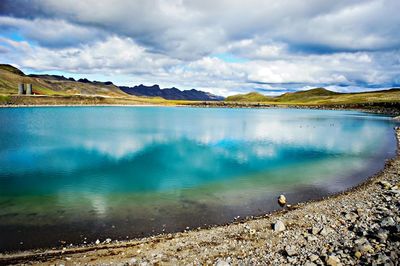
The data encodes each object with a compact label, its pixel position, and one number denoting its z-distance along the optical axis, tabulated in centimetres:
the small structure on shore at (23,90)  13673
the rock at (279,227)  933
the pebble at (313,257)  698
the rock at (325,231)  863
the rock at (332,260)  659
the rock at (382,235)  748
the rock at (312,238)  829
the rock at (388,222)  859
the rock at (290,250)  748
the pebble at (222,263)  705
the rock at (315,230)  883
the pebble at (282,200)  1311
